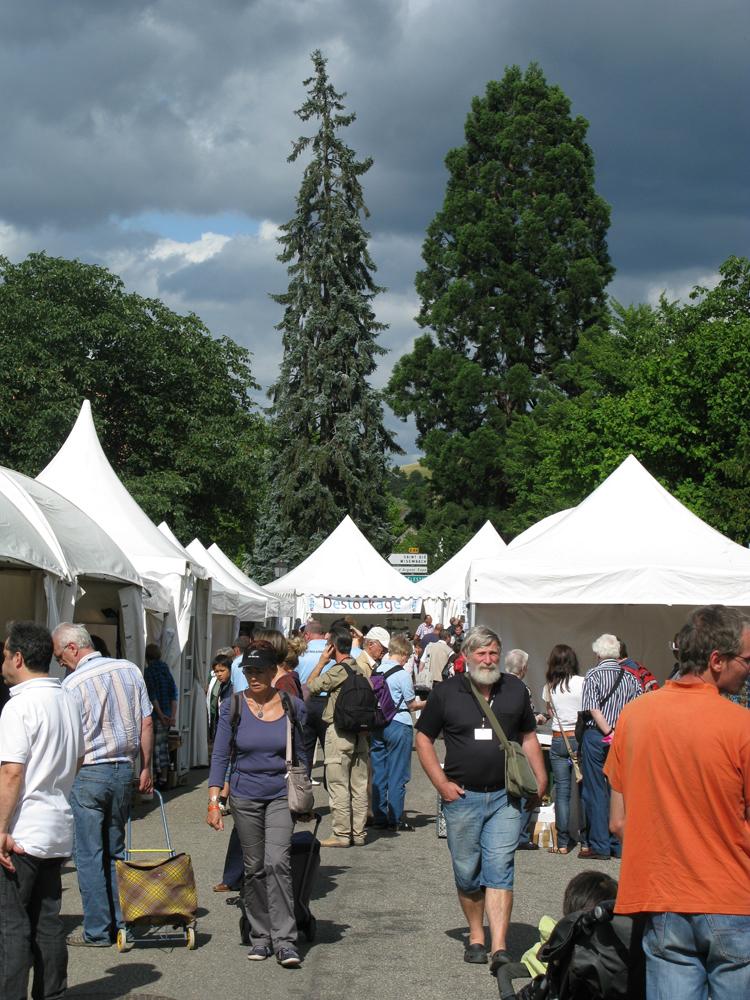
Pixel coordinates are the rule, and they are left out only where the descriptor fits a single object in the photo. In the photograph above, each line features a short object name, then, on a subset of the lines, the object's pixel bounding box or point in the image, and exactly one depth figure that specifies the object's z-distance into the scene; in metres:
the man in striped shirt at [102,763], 7.36
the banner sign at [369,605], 29.42
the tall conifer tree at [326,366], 47.19
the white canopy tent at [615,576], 14.33
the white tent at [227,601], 23.20
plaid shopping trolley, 7.34
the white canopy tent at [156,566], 15.98
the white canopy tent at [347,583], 29.50
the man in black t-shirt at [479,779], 6.86
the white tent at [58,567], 10.83
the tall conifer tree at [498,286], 49.06
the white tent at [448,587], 29.88
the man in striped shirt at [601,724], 10.55
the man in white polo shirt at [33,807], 5.37
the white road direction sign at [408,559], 34.97
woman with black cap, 7.16
